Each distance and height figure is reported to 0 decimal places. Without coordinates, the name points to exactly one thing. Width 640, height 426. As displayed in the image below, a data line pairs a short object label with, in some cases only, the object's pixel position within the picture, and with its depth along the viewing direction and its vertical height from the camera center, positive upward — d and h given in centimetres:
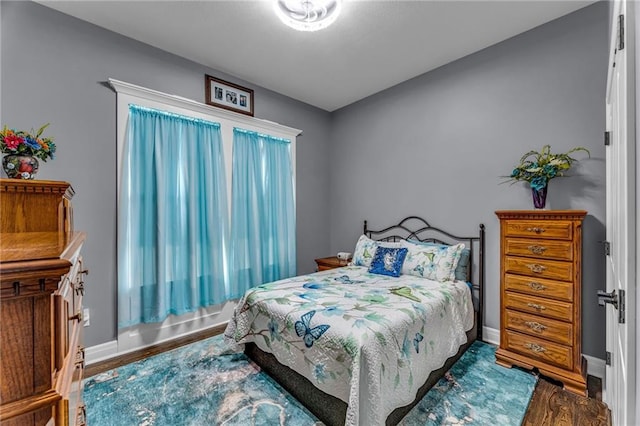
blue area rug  171 -127
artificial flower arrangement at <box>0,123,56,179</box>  146 +35
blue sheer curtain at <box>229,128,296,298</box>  331 +4
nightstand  362 -66
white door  75 +2
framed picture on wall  310 +142
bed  152 -77
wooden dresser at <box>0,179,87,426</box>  52 -24
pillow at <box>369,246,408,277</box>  285 -50
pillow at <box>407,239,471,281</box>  273 -53
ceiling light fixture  210 +160
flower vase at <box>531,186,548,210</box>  226 +14
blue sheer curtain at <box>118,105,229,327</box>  255 -3
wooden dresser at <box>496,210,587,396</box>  198 -62
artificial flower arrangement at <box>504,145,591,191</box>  221 +37
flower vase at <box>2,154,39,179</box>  145 +27
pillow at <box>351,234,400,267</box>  322 -43
